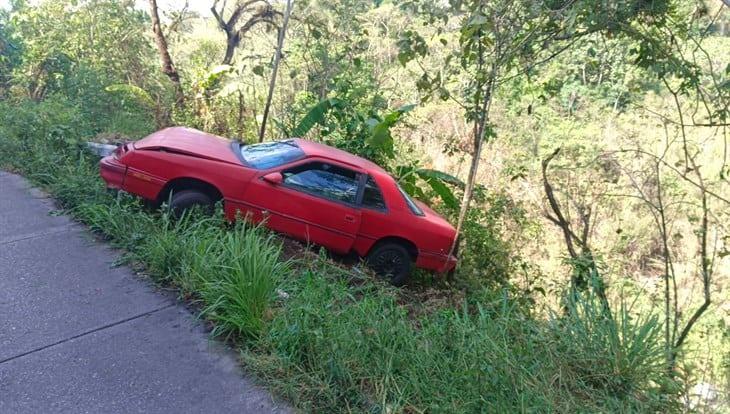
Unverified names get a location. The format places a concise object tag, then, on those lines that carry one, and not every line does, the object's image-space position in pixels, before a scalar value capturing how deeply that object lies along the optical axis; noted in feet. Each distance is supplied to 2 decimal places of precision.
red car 21.85
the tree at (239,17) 56.13
